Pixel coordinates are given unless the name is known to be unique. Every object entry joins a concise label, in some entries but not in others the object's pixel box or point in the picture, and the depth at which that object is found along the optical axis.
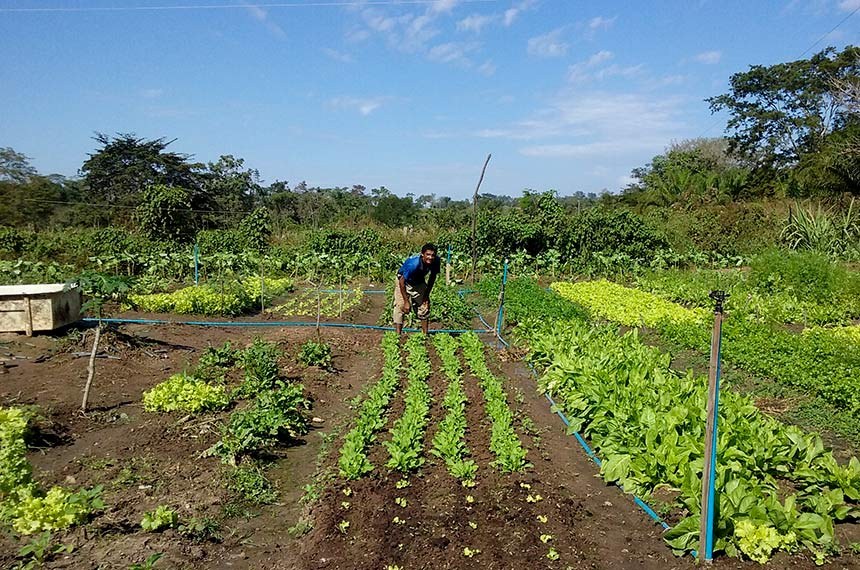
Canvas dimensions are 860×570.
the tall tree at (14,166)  34.03
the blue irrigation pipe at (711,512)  3.58
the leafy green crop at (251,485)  4.43
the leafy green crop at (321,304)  12.59
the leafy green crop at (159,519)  3.77
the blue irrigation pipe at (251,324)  9.99
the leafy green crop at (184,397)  5.88
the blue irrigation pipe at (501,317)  10.26
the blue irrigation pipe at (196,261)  14.39
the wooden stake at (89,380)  5.71
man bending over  8.88
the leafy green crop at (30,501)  3.65
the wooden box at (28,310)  8.04
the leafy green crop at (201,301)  11.52
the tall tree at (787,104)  30.66
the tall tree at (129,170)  36.75
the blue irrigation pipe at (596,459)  4.13
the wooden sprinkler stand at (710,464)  3.56
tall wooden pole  15.72
